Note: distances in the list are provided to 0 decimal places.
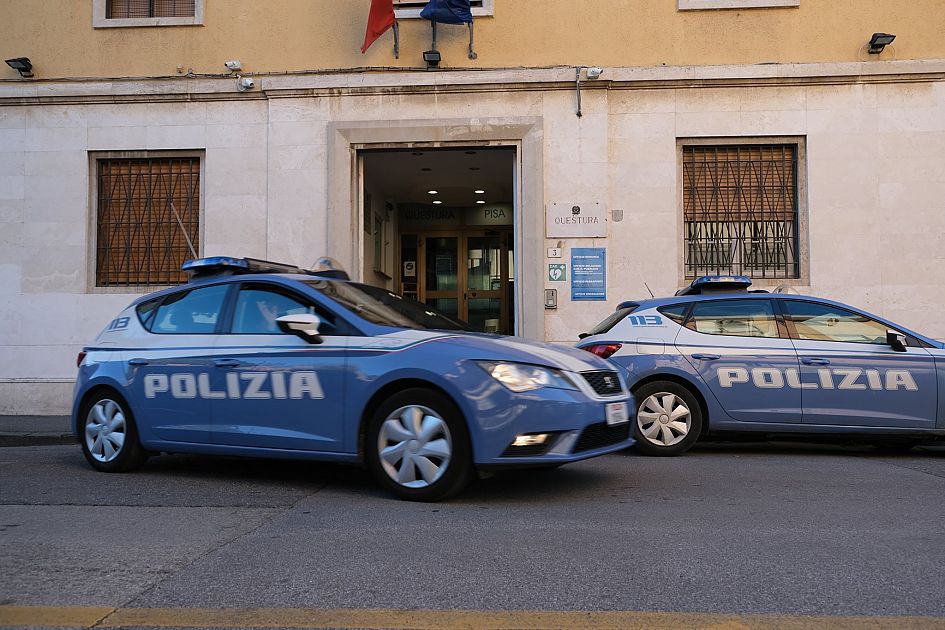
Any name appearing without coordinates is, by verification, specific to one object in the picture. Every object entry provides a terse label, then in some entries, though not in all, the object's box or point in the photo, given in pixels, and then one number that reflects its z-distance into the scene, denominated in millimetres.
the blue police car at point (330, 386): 5309
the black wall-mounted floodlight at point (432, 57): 12672
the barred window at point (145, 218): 13328
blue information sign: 12430
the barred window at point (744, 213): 12680
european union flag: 12352
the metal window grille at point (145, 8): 13273
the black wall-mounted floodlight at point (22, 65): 12984
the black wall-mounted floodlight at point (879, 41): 12102
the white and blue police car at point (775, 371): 7918
